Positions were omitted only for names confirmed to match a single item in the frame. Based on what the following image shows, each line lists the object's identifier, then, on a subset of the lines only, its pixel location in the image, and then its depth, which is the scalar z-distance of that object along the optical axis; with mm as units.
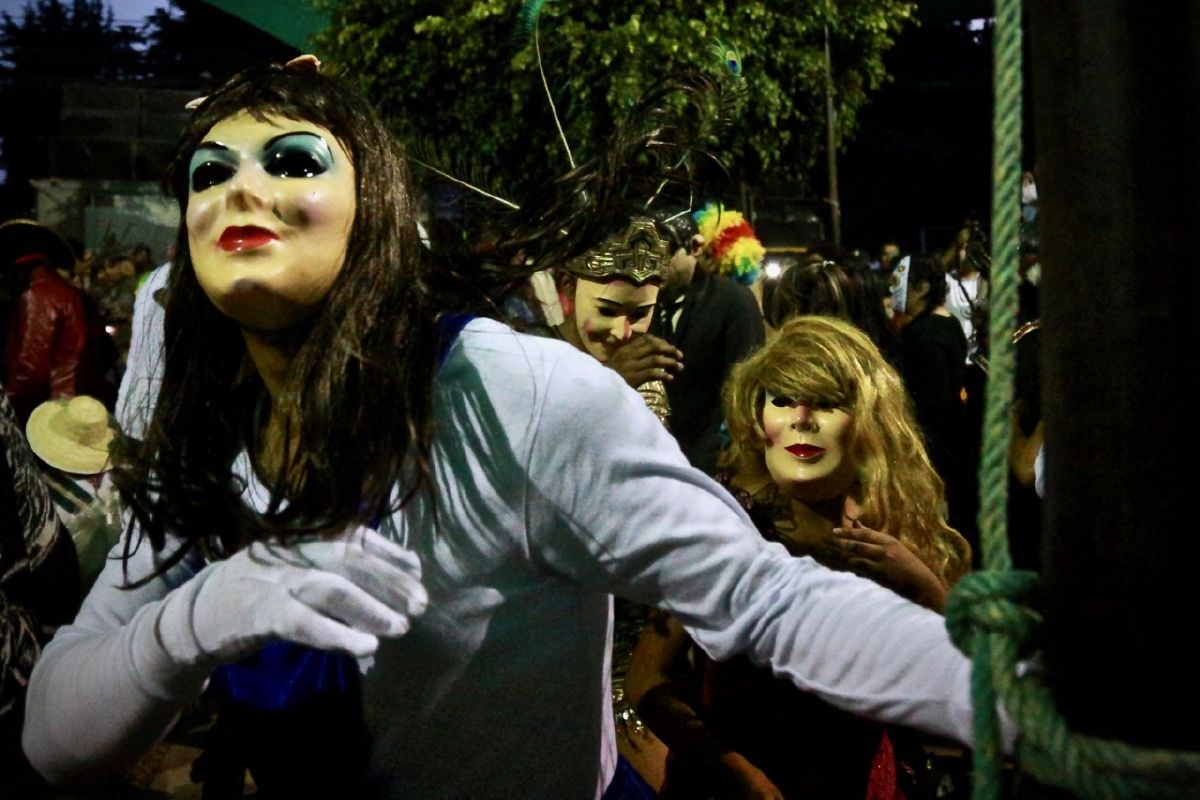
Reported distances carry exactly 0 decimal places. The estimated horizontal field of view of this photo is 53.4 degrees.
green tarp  12320
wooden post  843
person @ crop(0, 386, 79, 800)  2041
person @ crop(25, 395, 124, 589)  3053
